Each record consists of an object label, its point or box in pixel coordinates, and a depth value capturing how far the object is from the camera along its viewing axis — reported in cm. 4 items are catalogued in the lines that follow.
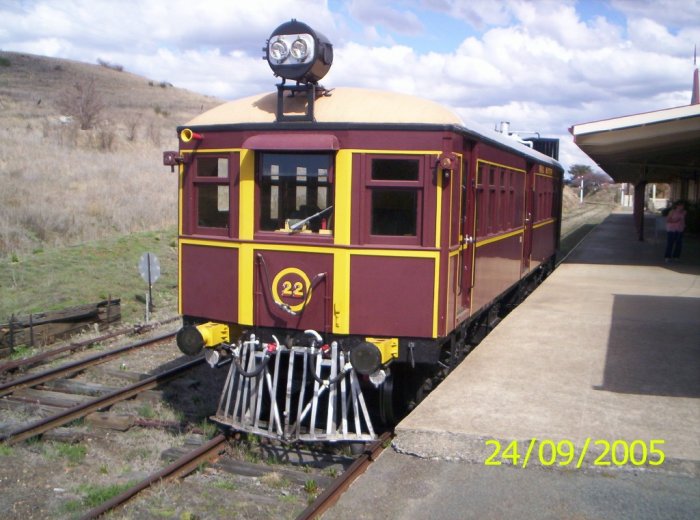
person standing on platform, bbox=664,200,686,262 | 1742
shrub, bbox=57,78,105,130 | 4116
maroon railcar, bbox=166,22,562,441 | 634
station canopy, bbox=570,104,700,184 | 1326
